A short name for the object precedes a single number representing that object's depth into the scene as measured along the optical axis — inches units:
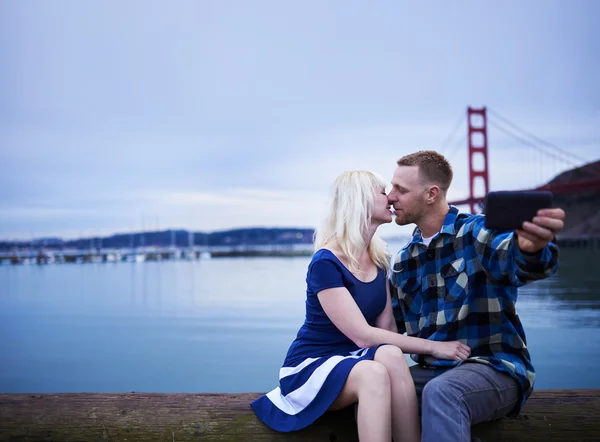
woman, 70.9
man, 68.4
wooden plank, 77.3
